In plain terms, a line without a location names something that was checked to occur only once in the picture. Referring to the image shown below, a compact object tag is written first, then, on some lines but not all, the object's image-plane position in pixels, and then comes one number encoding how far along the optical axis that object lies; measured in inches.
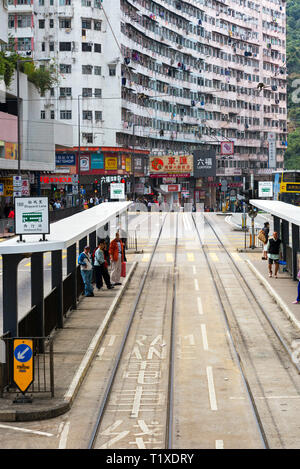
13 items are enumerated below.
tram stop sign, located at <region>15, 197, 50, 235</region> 705.6
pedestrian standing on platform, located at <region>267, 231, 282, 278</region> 1279.0
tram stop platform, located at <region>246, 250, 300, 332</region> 996.9
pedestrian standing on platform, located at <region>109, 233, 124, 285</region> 1224.2
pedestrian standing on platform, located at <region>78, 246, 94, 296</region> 1095.6
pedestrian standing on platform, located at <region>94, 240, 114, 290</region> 1161.2
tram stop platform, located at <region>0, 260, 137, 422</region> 591.2
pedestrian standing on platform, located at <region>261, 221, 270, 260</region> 1555.4
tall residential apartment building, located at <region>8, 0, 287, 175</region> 3912.4
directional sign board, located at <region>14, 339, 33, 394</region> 610.5
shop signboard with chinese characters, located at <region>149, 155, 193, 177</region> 4424.2
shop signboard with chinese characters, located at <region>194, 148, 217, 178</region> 4591.5
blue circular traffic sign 610.9
